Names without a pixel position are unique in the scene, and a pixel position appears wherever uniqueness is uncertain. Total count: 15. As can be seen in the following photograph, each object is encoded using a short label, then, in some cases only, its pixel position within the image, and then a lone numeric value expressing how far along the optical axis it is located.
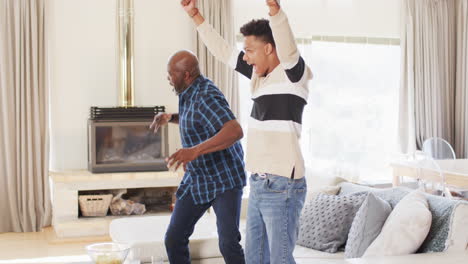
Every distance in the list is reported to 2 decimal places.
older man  2.74
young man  2.11
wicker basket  5.13
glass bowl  2.25
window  6.42
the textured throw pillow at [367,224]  2.62
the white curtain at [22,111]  5.26
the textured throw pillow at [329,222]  2.98
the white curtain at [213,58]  5.88
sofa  2.31
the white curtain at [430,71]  6.70
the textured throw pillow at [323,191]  3.32
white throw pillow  2.40
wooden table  4.59
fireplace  5.26
